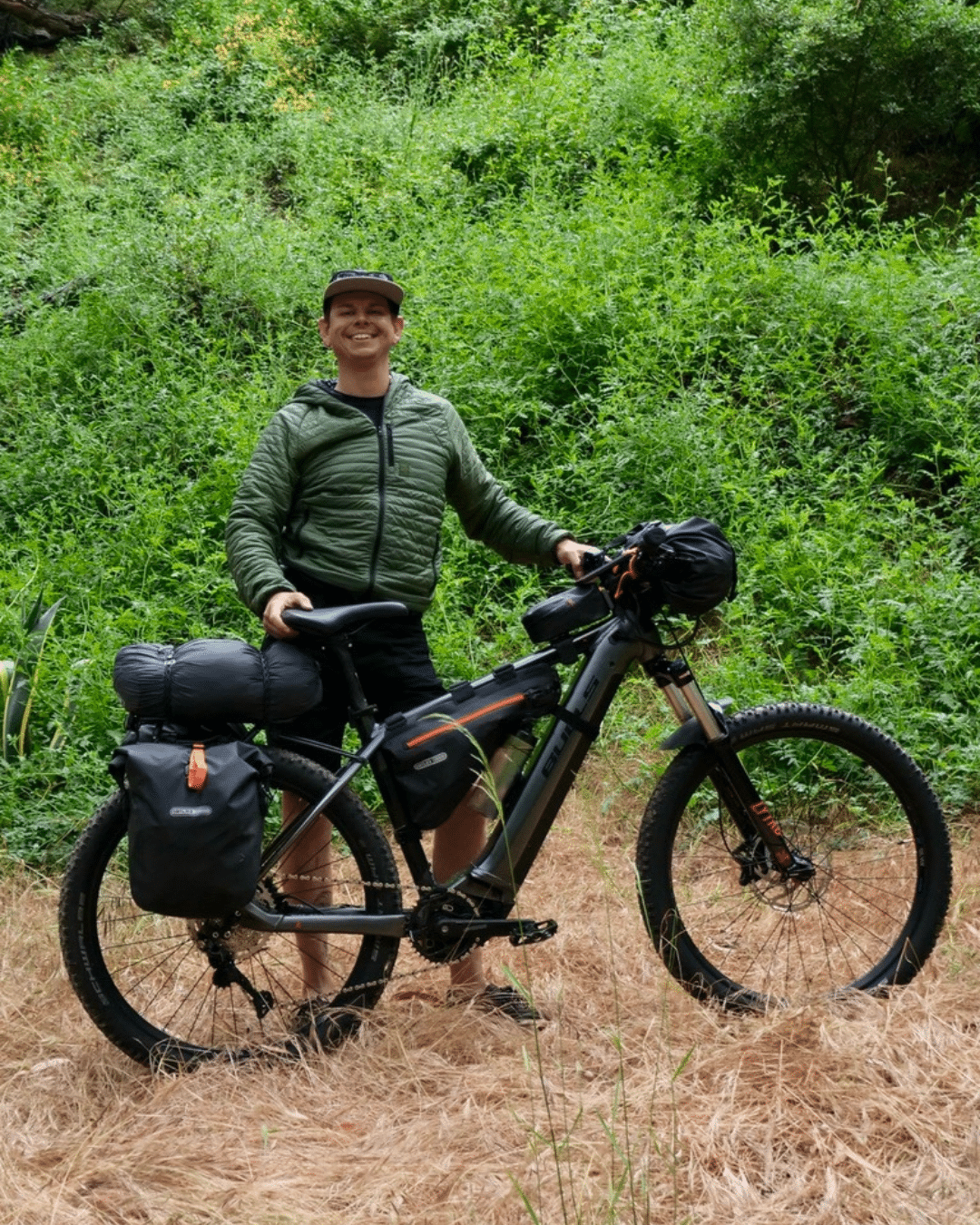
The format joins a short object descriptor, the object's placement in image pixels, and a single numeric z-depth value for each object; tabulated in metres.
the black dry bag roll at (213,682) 3.35
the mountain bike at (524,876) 3.49
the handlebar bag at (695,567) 3.40
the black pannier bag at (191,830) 3.23
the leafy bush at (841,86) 8.89
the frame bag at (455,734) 3.53
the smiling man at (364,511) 3.63
